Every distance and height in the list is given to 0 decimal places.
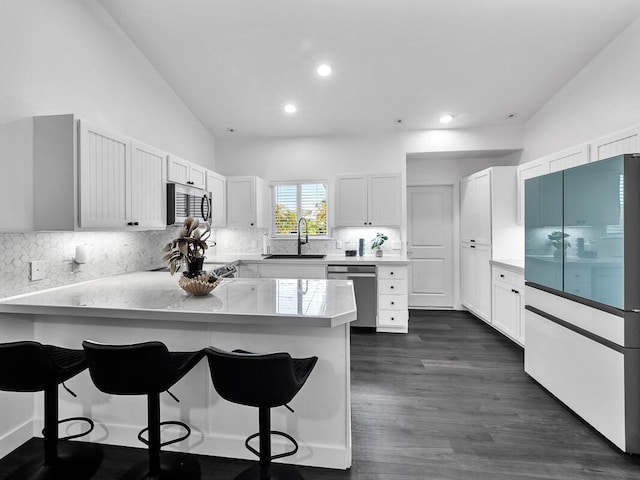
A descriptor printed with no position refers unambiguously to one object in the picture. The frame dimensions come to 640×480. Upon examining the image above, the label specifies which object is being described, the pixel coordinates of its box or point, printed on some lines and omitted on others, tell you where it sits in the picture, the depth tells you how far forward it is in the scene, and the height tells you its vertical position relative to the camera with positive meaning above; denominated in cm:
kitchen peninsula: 177 -60
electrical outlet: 224 -19
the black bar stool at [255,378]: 135 -58
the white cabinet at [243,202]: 474 +56
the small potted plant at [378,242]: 457 -4
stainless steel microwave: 317 +39
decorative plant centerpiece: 209 -5
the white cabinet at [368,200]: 459 +56
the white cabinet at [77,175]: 215 +45
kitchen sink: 459 -23
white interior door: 538 -9
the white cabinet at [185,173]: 322 +74
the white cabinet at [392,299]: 414 -75
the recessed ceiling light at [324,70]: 353 +185
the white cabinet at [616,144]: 243 +75
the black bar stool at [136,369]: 145 -58
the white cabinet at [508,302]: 350 -72
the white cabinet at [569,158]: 296 +77
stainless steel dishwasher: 416 -60
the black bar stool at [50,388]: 153 -71
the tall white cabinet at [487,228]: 417 +14
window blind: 490 +49
